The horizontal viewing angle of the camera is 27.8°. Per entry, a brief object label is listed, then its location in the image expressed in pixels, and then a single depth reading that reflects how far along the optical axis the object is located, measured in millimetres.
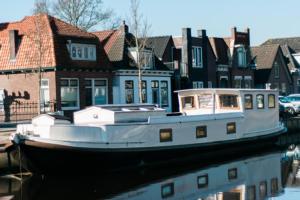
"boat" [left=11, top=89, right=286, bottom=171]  23422
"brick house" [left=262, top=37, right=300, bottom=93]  70375
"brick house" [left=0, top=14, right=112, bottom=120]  38250
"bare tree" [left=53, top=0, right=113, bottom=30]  61406
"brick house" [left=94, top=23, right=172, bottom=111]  42906
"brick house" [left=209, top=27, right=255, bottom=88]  57031
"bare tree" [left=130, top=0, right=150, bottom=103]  41250
